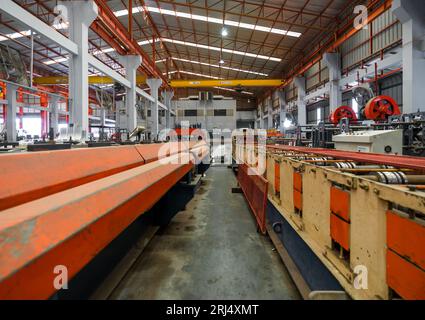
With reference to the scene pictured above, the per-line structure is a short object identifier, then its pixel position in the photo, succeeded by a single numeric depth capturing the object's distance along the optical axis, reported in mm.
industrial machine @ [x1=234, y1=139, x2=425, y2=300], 859
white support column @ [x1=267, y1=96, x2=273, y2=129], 19108
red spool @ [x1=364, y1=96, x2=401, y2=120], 5312
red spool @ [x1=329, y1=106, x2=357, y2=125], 6751
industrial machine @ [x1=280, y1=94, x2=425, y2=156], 3705
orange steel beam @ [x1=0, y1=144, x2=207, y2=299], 555
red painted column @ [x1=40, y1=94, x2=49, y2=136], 16811
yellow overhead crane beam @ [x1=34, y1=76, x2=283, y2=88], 12039
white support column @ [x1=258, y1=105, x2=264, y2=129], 21922
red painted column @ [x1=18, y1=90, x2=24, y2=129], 17020
